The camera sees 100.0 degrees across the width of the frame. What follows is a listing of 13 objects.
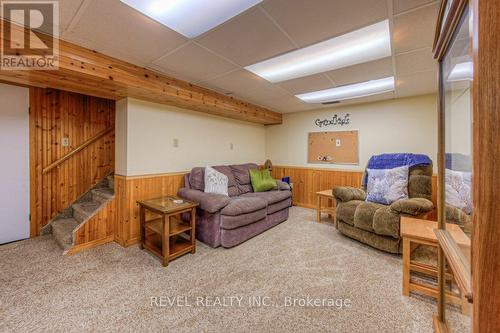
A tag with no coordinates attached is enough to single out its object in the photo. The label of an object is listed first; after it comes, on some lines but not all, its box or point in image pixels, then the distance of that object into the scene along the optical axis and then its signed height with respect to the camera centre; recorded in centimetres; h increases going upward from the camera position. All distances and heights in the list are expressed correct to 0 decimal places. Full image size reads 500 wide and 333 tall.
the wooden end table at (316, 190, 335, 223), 350 -75
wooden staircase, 256 -66
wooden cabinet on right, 53 +3
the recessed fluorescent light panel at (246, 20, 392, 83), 177 +113
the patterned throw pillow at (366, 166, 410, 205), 273 -26
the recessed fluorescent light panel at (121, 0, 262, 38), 139 +109
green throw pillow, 373 -27
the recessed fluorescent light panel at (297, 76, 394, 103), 289 +117
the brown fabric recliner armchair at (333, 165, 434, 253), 235 -55
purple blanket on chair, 285 +9
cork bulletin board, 409 +39
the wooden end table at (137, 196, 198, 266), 225 -74
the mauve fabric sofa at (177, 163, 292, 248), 264 -60
